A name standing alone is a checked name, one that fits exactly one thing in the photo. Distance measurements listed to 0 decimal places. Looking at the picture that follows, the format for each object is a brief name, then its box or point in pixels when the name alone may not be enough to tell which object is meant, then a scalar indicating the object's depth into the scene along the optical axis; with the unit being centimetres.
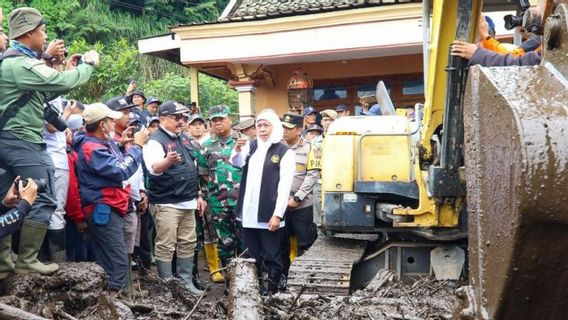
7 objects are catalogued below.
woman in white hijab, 684
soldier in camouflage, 788
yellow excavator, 135
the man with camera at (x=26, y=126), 468
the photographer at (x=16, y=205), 418
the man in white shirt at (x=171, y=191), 696
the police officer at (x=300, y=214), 746
